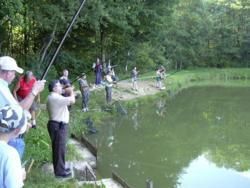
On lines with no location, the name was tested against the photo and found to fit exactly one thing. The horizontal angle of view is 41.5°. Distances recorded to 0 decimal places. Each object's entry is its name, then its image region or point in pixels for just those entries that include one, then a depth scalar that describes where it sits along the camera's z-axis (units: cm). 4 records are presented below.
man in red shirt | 610
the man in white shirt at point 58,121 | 461
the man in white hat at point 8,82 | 266
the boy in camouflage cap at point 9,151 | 186
